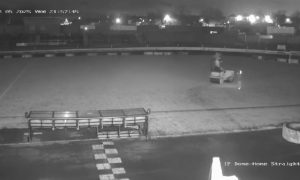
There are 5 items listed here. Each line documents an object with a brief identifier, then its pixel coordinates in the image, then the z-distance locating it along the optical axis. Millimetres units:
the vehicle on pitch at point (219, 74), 21883
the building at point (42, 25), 52094
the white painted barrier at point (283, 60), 33334
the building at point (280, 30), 49000
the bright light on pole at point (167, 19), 85625
